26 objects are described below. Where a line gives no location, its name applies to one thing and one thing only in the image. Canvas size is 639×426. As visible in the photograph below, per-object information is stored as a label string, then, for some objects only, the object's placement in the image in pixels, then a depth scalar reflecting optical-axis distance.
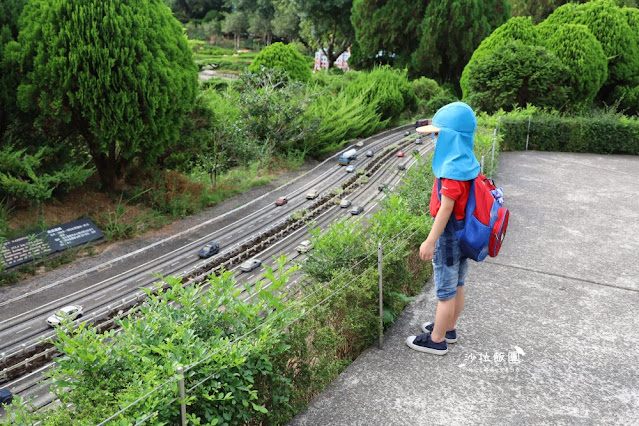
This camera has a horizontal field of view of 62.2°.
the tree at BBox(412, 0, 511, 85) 27.98
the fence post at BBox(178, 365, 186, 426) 2.42
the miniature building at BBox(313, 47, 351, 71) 40.78
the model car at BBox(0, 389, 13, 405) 5.70
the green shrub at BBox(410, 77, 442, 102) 26.59
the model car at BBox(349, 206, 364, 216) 11.48
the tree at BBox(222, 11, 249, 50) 56.38
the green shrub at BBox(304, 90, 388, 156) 16.64
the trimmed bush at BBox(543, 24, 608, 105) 17.86
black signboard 8.09
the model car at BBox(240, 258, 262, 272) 8.87
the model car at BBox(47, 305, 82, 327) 6.93
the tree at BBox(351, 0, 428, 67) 29.19
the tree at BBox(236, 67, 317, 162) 15.23
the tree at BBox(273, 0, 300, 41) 46.00
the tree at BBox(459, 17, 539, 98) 18.69
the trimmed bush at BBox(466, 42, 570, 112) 16.94
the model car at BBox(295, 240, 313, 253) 9.37
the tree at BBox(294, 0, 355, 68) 34.69
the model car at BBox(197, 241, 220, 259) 9.29
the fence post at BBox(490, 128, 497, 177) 9.59
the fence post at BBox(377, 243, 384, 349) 4.06
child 3.54
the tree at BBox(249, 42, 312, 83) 19.97
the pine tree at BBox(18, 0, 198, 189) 9.02
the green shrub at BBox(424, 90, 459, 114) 25.11
